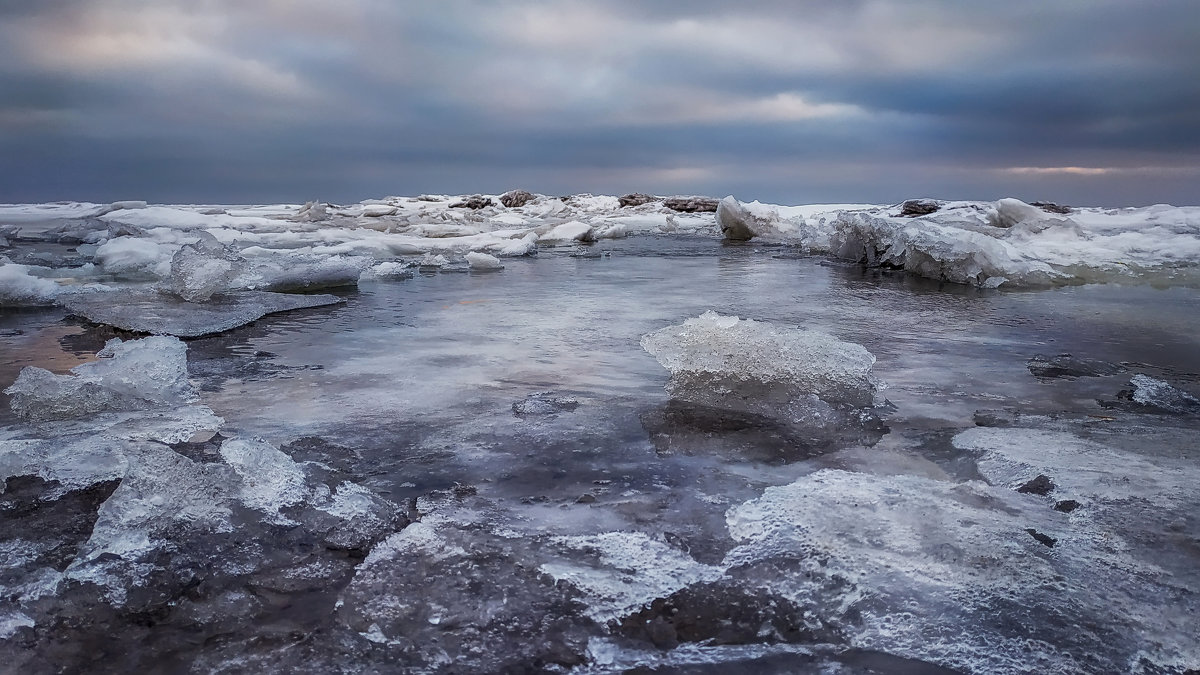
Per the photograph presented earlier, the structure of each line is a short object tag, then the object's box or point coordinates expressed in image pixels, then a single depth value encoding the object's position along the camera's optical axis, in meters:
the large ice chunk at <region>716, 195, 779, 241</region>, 12.55
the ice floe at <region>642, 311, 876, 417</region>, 2.35
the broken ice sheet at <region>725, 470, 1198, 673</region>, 1.09
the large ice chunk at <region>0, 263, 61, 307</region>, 4.47
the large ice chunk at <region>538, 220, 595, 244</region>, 12.63
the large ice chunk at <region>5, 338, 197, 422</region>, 2.19
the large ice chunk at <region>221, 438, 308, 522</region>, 1.56
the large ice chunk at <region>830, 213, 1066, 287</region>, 6.32
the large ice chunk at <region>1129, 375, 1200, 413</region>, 2.37
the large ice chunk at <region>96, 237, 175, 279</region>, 6.24
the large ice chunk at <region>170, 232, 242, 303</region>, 4.36
